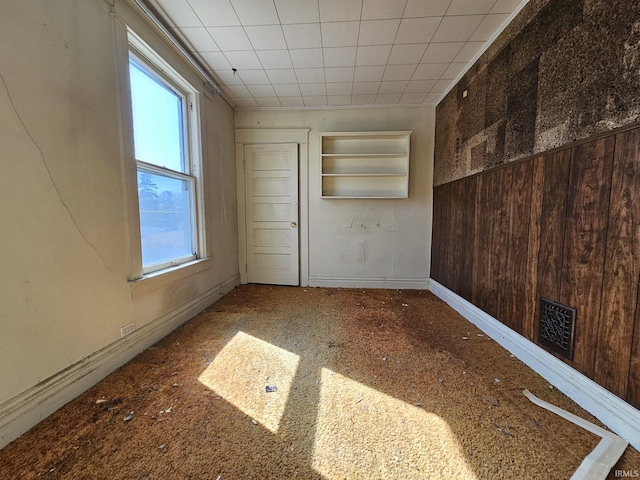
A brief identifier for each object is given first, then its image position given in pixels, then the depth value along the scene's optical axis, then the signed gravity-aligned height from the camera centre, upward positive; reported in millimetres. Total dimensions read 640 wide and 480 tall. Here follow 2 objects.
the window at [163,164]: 1855 +481
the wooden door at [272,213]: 3422 +86
